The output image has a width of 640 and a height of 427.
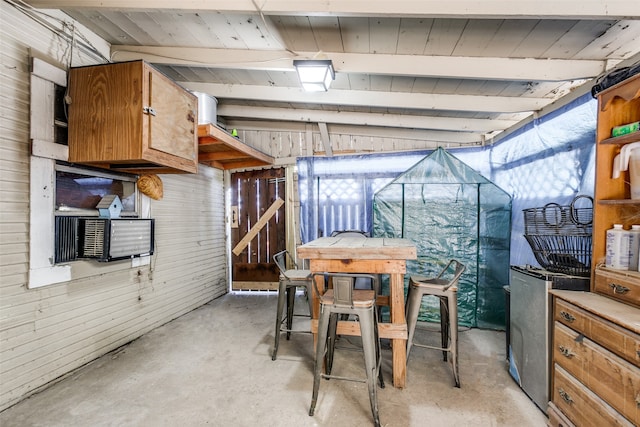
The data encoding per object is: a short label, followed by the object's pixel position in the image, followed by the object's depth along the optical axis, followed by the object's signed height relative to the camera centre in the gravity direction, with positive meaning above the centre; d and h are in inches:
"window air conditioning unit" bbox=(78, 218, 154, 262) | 96.2 -8.2
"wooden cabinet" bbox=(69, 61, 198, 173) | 85.0 +28.3
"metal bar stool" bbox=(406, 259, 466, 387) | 89.2 -25.9
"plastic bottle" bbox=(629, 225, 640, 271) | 64.6 -6.5
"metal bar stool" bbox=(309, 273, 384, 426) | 74.1 -26.2
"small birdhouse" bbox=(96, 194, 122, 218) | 103.4 +2.3
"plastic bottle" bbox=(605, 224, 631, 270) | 65.6 -6.8
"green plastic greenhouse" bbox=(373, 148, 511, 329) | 131.3 -4.8
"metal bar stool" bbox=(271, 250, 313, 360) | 109.3 -26.1
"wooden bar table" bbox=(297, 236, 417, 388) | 84.1 -14.8
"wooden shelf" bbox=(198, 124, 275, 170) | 119.9 +30.5
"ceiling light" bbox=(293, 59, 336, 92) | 91.7 +44.3
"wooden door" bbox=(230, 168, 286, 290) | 193.5 -8.0
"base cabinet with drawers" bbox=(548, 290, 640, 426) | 51.3 -27.6
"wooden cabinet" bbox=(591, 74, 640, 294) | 68.8 +7.4
